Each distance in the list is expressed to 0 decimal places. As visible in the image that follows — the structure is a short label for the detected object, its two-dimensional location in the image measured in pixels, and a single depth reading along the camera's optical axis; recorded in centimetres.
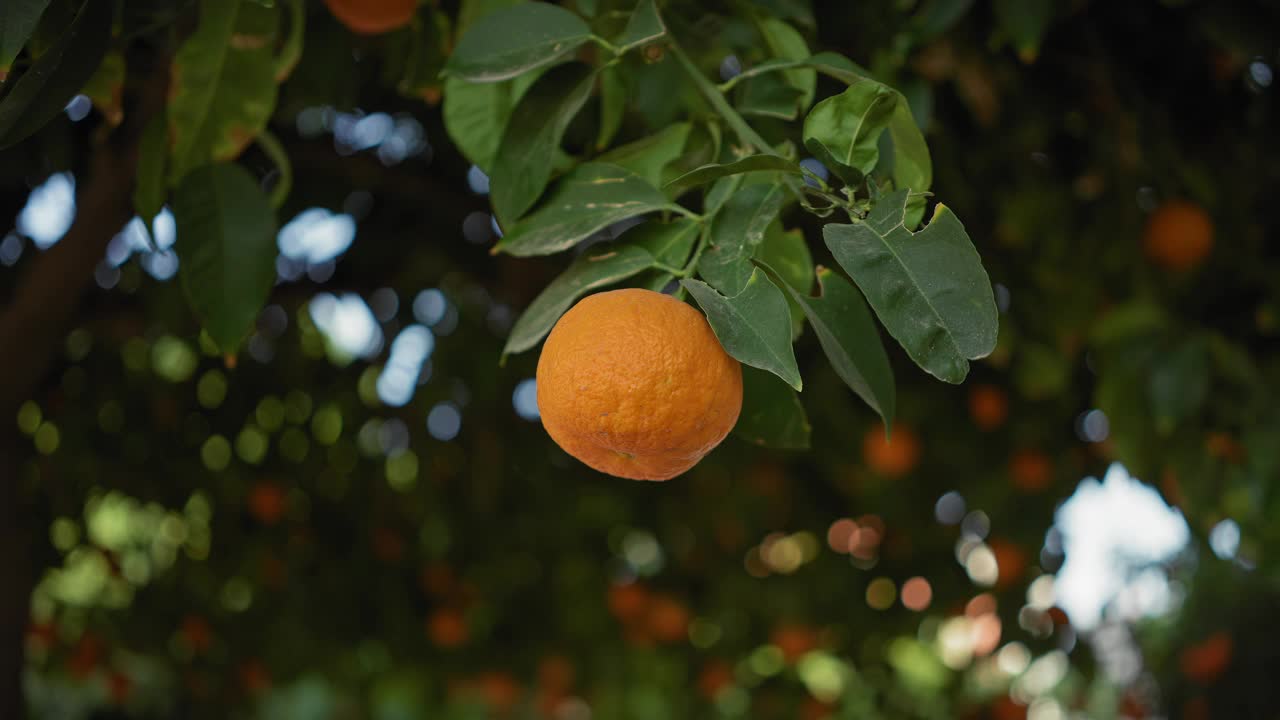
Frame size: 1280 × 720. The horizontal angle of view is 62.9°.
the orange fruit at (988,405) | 233
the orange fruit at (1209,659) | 386
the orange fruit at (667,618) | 348
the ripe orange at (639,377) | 65
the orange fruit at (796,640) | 335
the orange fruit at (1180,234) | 171
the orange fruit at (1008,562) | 258
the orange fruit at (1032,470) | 237
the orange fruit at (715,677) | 383
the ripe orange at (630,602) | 346
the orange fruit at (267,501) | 287
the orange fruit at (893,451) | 227
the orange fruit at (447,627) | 334
